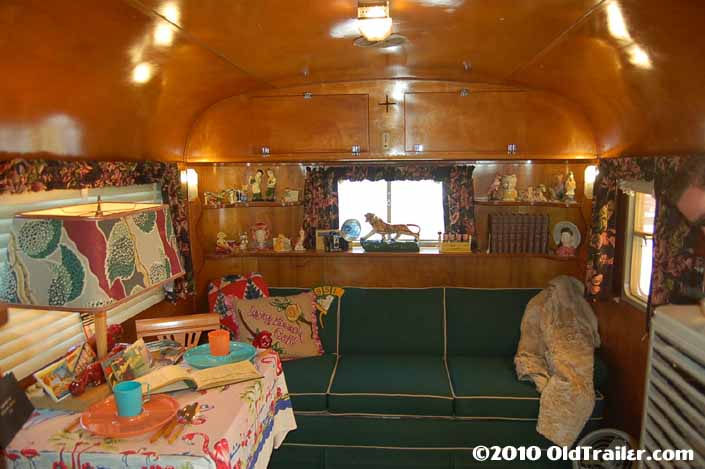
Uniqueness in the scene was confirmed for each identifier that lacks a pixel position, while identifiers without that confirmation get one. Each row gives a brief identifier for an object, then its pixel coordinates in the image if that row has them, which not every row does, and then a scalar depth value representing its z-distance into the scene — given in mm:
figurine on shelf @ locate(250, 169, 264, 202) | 3736
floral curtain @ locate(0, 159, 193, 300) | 1941
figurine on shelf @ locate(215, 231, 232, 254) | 3744
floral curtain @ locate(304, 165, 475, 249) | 3633
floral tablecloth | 1374
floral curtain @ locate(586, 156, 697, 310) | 2230
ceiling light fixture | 1851
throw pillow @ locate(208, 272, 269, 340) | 3441
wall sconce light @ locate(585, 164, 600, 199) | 3426
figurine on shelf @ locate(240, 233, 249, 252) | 3794
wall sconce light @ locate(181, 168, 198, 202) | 3553
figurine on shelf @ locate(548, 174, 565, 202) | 3516
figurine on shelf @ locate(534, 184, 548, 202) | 3540
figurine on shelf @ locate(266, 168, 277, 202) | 3738
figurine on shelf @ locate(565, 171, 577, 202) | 3473
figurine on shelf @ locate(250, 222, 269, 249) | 3773
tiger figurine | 3635
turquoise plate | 1928
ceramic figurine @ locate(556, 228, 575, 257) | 3482
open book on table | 1707
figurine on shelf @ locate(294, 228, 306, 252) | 3732
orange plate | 1457
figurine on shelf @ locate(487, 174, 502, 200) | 3576
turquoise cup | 1499
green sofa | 2834
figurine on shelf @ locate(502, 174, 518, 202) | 3541
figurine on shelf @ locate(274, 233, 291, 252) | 3736
